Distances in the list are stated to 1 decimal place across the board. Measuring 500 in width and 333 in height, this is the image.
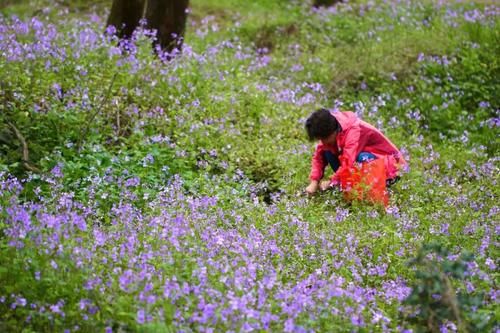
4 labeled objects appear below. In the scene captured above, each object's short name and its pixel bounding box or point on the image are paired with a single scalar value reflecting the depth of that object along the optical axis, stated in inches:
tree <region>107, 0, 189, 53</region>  742.5
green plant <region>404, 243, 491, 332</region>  271.7
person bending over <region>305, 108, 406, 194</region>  501.0
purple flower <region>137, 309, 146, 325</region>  259.1
